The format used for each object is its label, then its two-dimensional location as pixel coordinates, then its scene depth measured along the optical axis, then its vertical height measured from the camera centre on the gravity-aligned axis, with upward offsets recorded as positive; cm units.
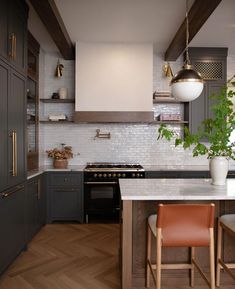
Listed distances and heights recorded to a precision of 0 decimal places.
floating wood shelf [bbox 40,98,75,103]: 477 +73
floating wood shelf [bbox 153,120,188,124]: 476 +37
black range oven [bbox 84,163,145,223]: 438 -74
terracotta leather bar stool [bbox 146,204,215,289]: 201 -63
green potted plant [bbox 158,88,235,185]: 253 +2
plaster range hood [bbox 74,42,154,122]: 457 +99
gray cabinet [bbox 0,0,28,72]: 261 +115
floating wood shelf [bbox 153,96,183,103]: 477 +73
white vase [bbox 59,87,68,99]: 482 +86
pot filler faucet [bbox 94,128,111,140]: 501 +13
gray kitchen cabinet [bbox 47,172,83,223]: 439 -87
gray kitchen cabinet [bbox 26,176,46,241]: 348 -89
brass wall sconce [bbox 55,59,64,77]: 480 +126
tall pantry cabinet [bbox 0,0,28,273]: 261 +16
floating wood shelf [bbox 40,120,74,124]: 477 +36
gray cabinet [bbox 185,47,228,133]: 470 +116
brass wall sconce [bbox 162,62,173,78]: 477 +126
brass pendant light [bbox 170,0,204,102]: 249 +54
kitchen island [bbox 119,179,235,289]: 249 -87
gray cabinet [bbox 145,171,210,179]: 438 -51
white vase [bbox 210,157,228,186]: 259 -27
